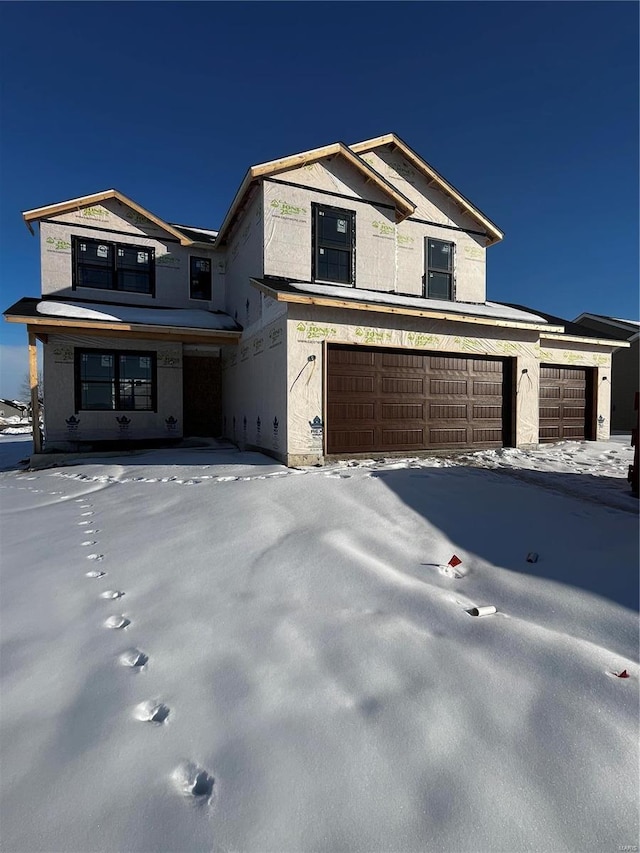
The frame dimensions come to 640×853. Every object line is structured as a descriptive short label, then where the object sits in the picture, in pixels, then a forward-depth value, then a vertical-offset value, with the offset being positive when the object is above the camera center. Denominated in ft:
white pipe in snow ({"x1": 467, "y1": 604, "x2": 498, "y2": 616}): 9.89 -4.84
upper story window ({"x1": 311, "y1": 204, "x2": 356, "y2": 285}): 32.14 +13.22
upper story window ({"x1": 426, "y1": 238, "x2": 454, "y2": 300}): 37.27 +12.91
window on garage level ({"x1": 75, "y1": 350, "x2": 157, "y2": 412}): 39.34 +2.90
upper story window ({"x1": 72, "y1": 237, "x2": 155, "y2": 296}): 39.55 +14.32
